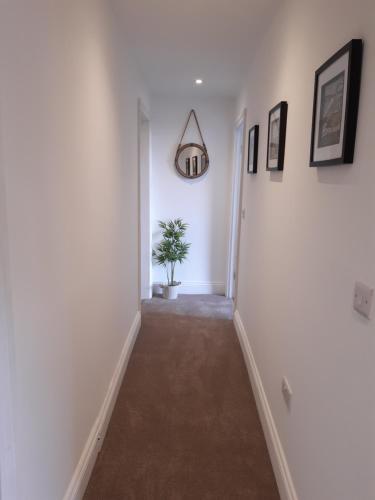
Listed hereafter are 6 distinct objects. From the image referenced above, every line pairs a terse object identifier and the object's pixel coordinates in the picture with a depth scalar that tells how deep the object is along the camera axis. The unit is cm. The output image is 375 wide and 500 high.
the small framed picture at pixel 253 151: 268
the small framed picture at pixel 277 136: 188
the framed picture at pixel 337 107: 103
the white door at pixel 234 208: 409
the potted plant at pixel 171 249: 438
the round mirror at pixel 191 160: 436
